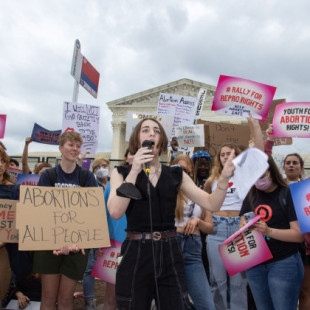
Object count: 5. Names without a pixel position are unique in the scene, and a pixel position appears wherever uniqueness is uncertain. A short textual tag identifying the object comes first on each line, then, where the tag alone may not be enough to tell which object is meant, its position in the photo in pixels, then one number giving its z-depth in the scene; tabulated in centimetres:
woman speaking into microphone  183
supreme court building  3347
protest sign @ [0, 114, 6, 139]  656
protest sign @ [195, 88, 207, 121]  838
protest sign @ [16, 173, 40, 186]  489
